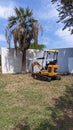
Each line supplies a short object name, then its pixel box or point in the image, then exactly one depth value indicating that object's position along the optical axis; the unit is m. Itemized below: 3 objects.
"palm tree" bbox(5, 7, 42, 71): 6.52
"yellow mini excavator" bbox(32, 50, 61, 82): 5.57
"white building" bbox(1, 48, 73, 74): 6.90
